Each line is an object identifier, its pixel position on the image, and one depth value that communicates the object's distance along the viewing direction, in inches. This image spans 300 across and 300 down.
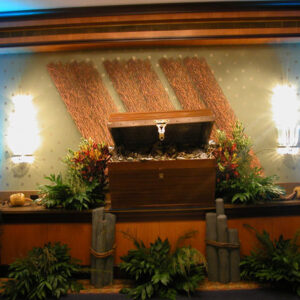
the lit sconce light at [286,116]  178.7
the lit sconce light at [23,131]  183.9
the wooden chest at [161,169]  132.0
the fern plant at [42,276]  120.2
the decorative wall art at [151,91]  182.5
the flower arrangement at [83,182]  145.8
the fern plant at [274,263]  119.8
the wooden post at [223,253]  131.2
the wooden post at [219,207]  136.2
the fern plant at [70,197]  143.6
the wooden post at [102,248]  131.5
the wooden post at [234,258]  131.3
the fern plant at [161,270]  119.6
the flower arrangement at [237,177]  145.6
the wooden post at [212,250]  132.7
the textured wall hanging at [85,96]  183.2
